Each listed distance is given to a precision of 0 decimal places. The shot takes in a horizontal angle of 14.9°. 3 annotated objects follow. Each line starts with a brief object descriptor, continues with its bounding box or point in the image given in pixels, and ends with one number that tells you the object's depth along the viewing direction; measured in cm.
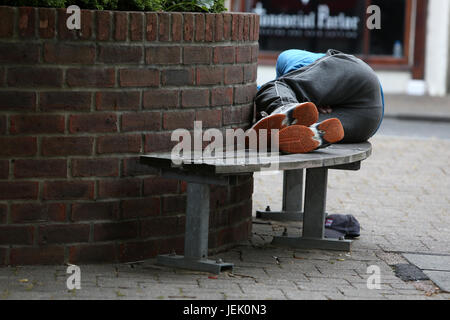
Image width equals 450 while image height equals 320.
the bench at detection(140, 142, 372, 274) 851
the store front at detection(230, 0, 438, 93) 3334
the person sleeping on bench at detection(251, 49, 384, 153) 1013
